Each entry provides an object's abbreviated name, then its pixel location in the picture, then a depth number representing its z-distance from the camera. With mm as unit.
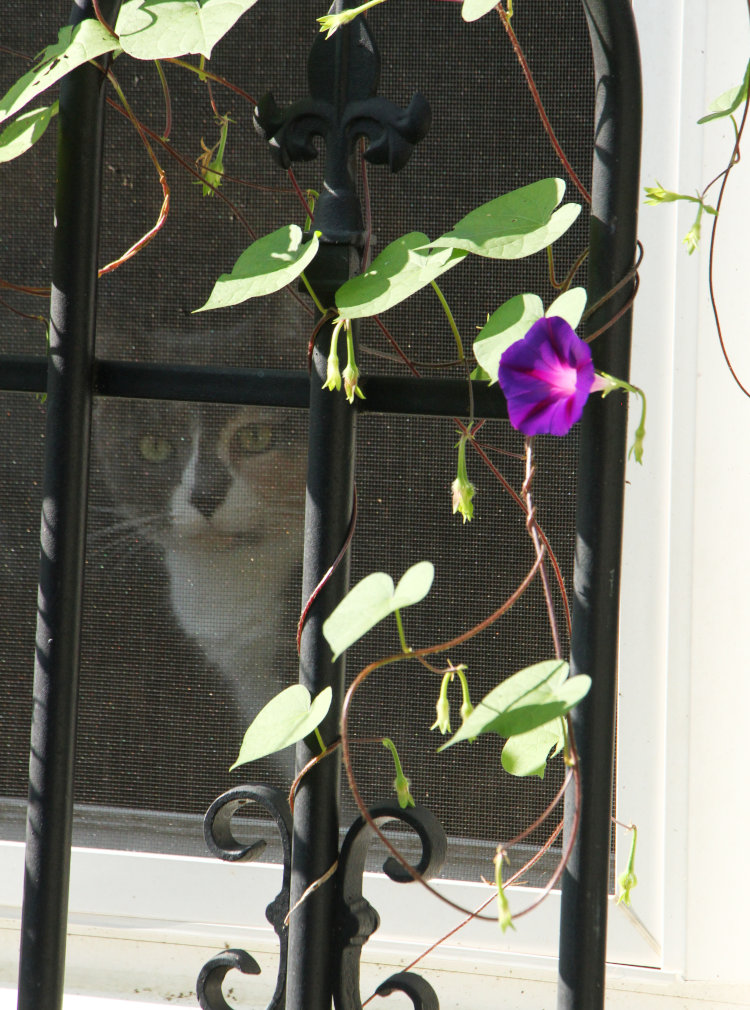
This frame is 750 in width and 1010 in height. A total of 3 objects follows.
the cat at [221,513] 2679
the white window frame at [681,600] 2617
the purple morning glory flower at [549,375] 2377
